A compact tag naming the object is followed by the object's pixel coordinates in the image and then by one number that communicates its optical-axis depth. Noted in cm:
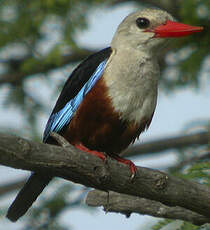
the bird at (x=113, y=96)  816
